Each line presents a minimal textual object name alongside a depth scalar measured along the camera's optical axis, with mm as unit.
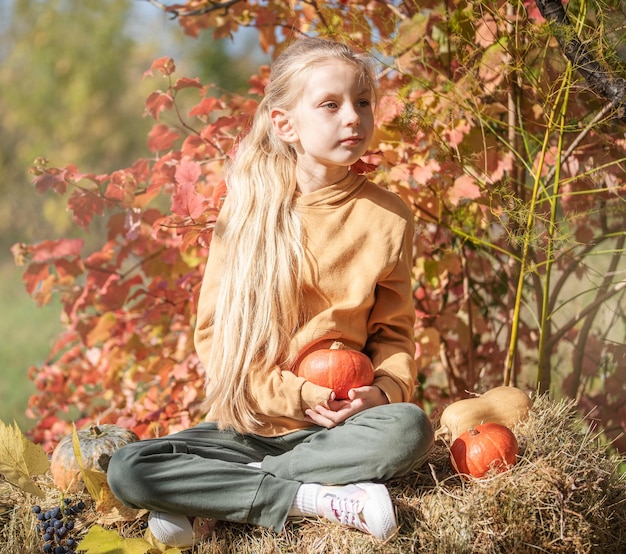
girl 2174
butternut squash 2484
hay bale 2051
